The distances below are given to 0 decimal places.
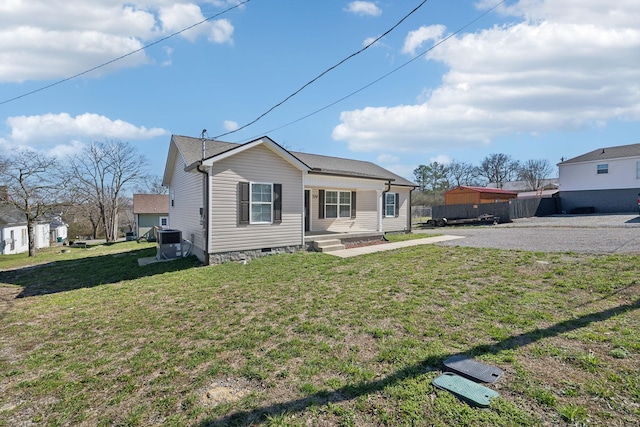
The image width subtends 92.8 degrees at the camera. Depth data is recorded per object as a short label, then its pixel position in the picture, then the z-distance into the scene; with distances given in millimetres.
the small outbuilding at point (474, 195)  25750
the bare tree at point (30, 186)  19906
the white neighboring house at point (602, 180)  23875
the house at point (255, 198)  9195
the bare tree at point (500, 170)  53656
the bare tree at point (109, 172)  32094
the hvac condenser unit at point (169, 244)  11058
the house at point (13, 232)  21281
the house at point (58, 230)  34353
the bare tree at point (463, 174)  52656
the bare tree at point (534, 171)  52312
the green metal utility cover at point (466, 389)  2613
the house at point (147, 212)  31762
